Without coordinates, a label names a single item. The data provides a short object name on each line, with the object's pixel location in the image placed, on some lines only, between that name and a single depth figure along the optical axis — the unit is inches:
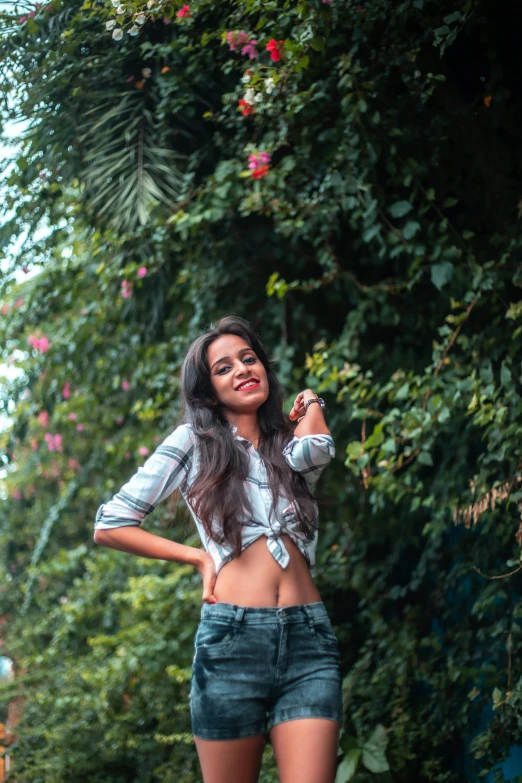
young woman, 80.3
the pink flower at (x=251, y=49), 135.0
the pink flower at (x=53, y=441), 263.4
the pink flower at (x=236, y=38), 133.5
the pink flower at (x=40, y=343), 231.5
